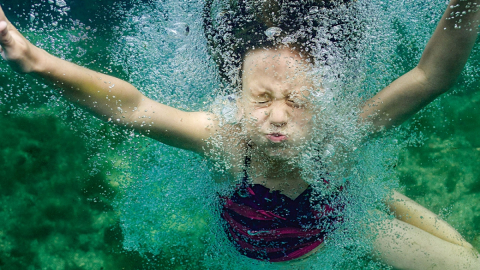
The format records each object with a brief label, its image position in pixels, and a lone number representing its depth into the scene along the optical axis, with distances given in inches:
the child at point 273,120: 62.2
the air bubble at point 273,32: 64.9
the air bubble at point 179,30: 80.8
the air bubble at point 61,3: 104.5
